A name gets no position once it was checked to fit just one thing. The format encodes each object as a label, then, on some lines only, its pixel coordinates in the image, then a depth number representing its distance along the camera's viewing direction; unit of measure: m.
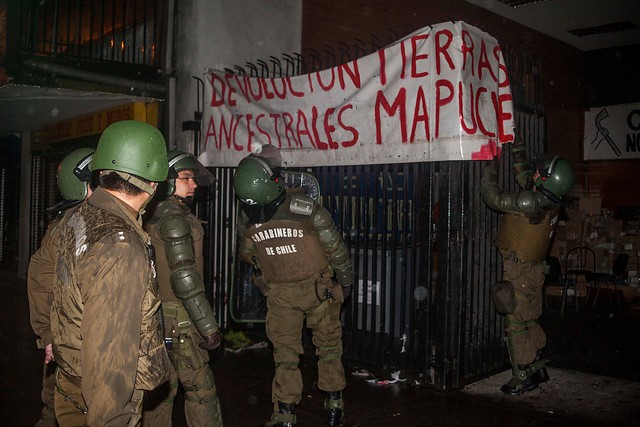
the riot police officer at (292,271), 4.82
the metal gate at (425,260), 5.74
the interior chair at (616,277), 10.60
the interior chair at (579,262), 11.03
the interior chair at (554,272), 10.74
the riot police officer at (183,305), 4.11
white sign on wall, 12.96
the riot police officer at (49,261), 3.91
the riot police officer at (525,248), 5.62
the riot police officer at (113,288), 2.27
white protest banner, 5.32
